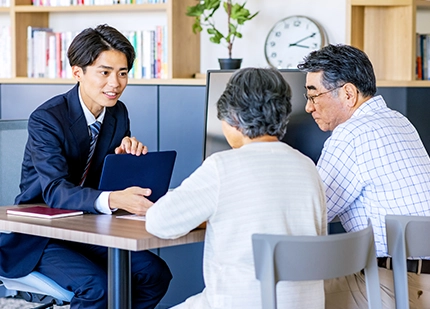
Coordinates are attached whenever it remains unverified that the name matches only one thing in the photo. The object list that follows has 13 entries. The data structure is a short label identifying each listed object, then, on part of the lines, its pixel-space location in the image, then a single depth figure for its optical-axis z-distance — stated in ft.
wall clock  19.07
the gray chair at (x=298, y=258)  8.61
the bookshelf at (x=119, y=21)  18.84
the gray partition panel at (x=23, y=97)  20.02
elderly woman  9.13
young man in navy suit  12.04
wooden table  9.71
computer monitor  14.71
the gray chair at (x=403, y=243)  10.07
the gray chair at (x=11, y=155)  14.61
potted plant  18.18
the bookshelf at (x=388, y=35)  17.16
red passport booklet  11.31
